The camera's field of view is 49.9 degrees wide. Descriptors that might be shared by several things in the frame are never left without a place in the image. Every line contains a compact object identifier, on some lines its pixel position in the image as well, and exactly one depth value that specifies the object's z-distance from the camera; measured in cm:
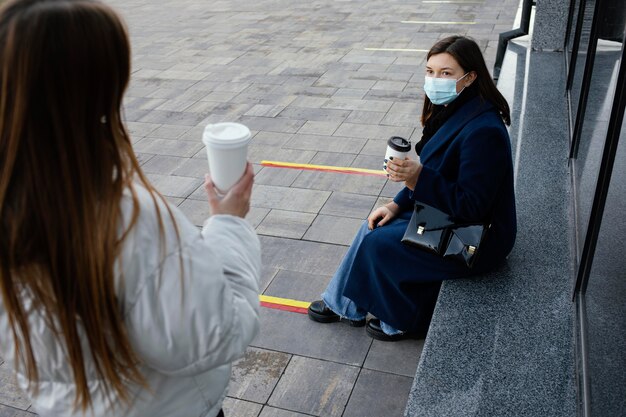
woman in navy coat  335
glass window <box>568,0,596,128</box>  585
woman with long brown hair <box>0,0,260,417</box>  131
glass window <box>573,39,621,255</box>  398
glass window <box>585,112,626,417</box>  268
